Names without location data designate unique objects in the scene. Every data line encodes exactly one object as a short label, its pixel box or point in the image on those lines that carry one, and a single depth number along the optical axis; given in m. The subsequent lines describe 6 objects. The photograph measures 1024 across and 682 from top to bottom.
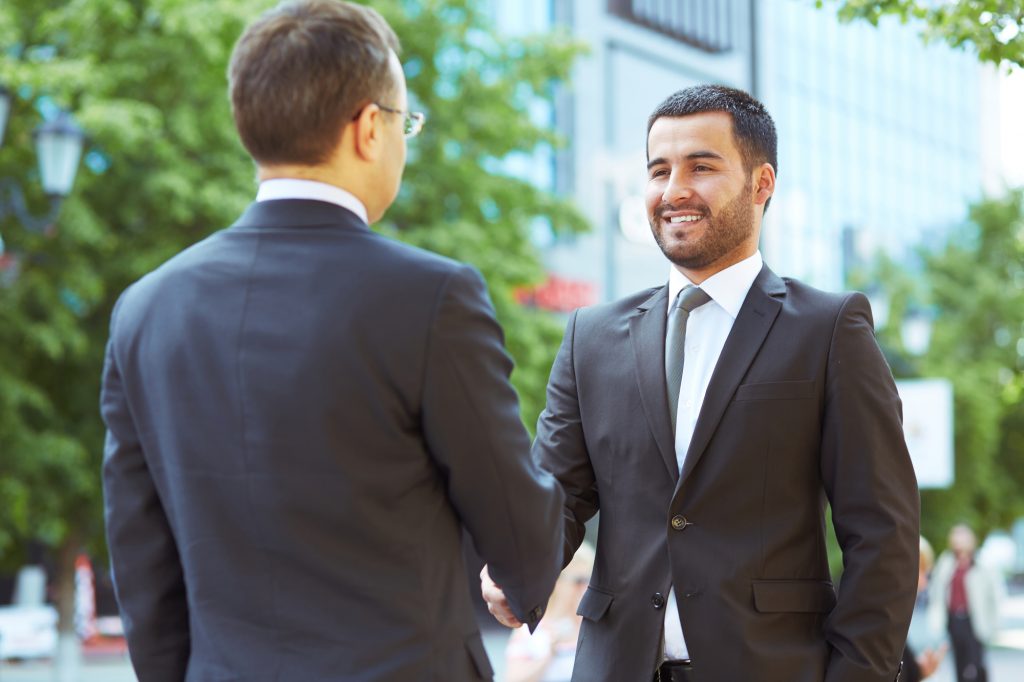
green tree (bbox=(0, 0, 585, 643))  14.08
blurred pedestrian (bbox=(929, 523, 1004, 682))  14.41
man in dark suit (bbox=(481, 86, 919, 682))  2.94
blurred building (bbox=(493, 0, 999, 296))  34.72
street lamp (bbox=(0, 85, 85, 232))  11.71
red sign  30.94
